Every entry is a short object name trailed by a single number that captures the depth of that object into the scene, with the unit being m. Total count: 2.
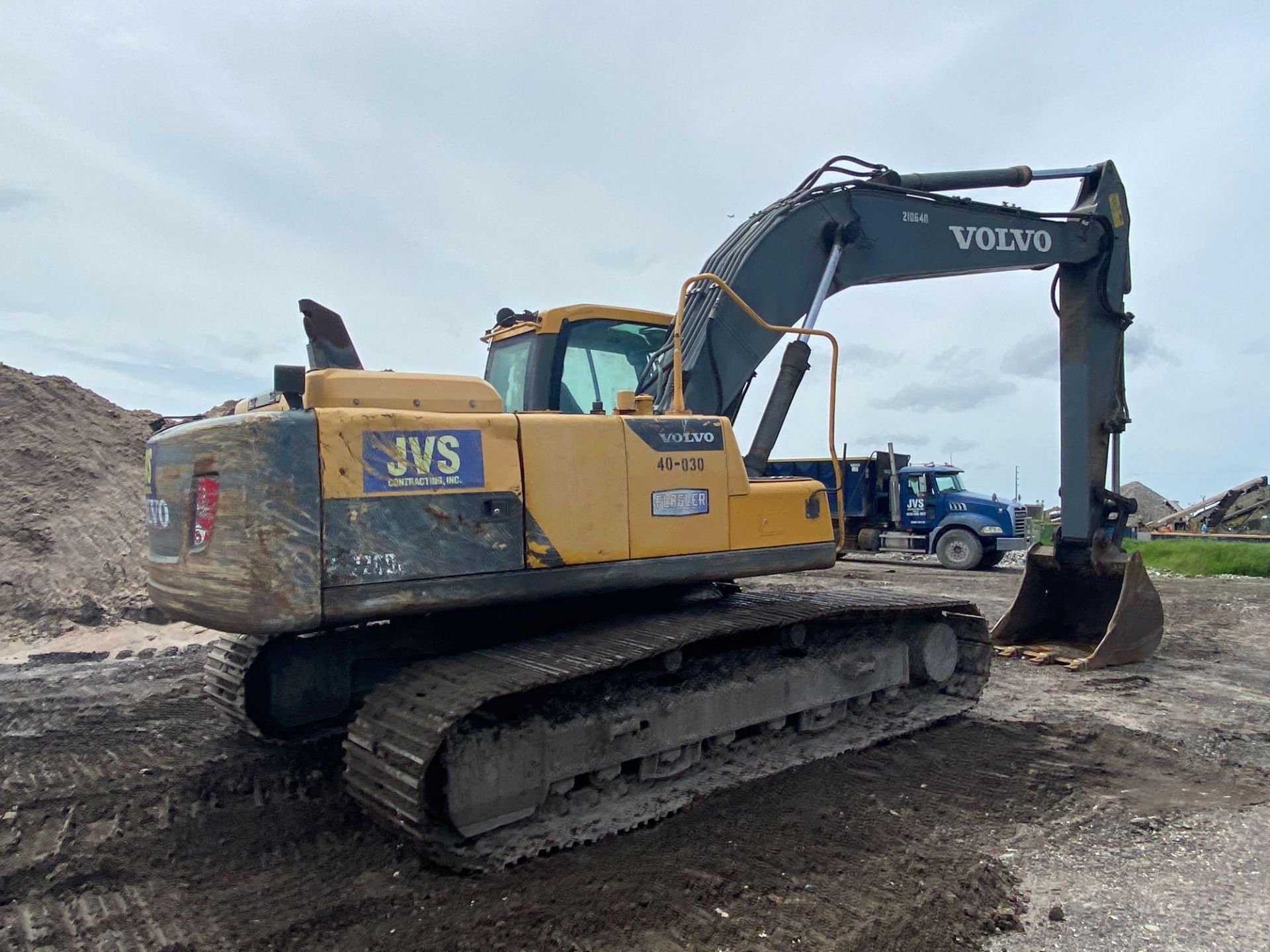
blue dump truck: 17.94
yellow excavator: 3.65
